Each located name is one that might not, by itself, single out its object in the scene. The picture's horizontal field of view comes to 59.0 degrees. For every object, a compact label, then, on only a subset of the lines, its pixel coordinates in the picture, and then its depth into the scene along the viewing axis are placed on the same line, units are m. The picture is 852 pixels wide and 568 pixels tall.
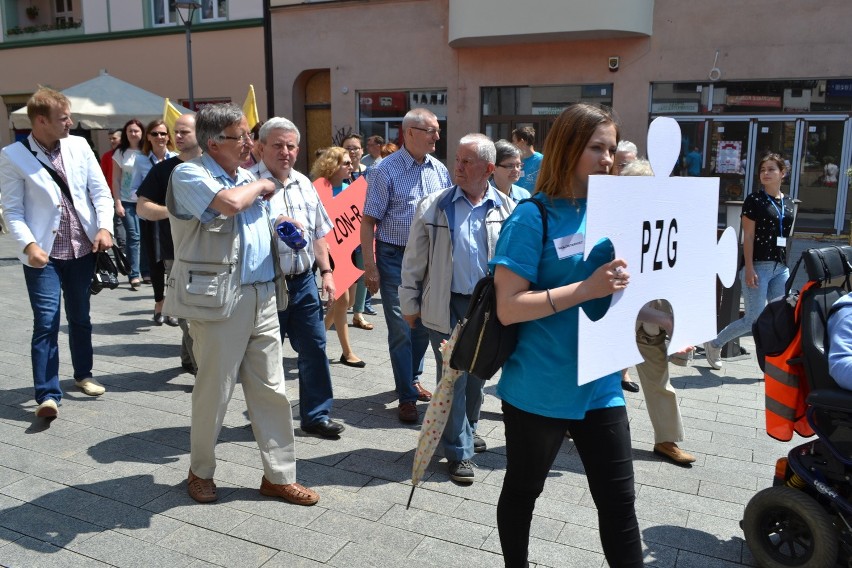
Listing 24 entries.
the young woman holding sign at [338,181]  6.29
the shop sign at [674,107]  14.86
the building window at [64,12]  23.15
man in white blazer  4.70
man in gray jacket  4.02
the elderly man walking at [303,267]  4.03
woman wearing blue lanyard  6.34
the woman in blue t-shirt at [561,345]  2.44
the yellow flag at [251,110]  5.56
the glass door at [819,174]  13.91
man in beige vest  3.38
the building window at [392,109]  17.17
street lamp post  13.92
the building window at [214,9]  19.70
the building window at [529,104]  15.71
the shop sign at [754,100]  14.15
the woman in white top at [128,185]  9.25
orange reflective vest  3.12
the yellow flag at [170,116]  6.36
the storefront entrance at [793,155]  13.95
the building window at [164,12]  20.58
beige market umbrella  11.41
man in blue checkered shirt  4.93
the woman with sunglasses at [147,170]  6.96
